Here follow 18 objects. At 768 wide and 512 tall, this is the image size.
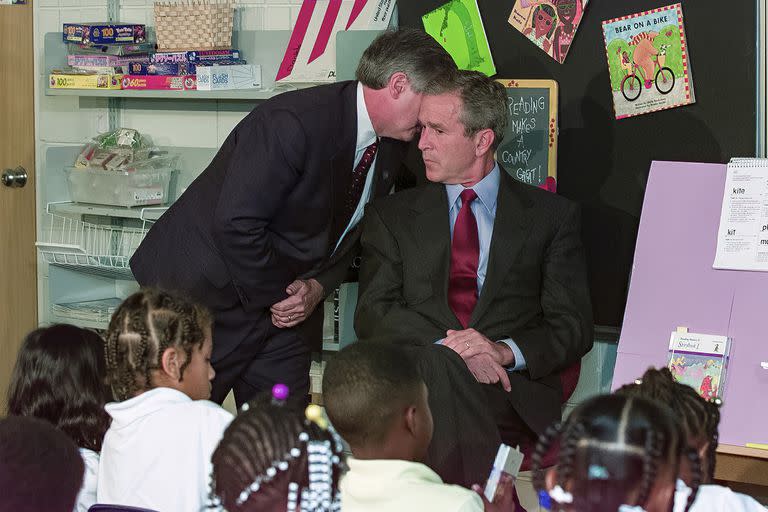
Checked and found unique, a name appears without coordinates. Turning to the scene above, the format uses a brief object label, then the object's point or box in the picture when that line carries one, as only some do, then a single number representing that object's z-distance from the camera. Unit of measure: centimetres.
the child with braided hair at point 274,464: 301
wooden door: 871
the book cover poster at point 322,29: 752
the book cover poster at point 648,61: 672
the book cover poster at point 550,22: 698
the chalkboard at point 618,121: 662
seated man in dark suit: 590
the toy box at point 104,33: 806
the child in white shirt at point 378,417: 341
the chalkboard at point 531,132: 707
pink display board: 600
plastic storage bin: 805
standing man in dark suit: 572
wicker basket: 780
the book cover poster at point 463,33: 725
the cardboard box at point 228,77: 771
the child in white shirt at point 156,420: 396
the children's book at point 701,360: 602
